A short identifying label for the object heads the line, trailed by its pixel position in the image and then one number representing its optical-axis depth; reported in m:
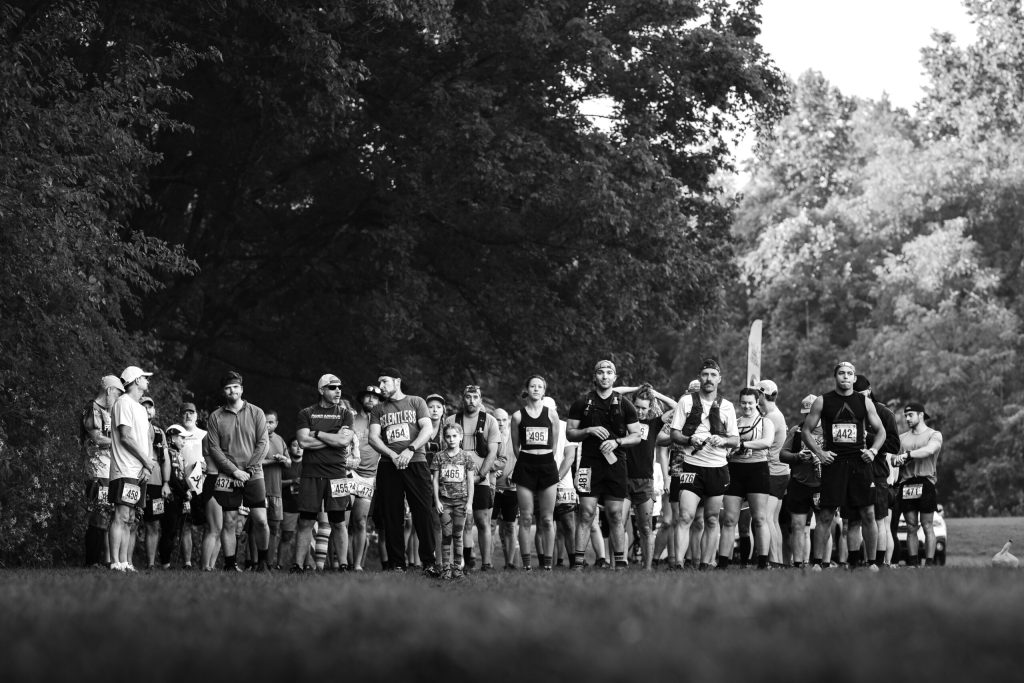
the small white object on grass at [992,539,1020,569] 19.61
